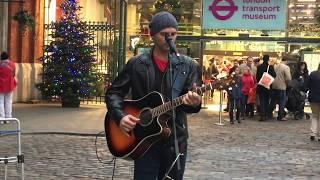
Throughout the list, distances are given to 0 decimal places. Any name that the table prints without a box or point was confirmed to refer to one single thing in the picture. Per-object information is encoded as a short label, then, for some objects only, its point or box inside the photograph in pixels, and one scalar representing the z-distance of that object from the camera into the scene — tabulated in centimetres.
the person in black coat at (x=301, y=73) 1887
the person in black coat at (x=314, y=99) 1338
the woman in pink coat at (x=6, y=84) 1455
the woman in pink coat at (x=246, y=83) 1811
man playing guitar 456
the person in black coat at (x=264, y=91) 1819
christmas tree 1925
